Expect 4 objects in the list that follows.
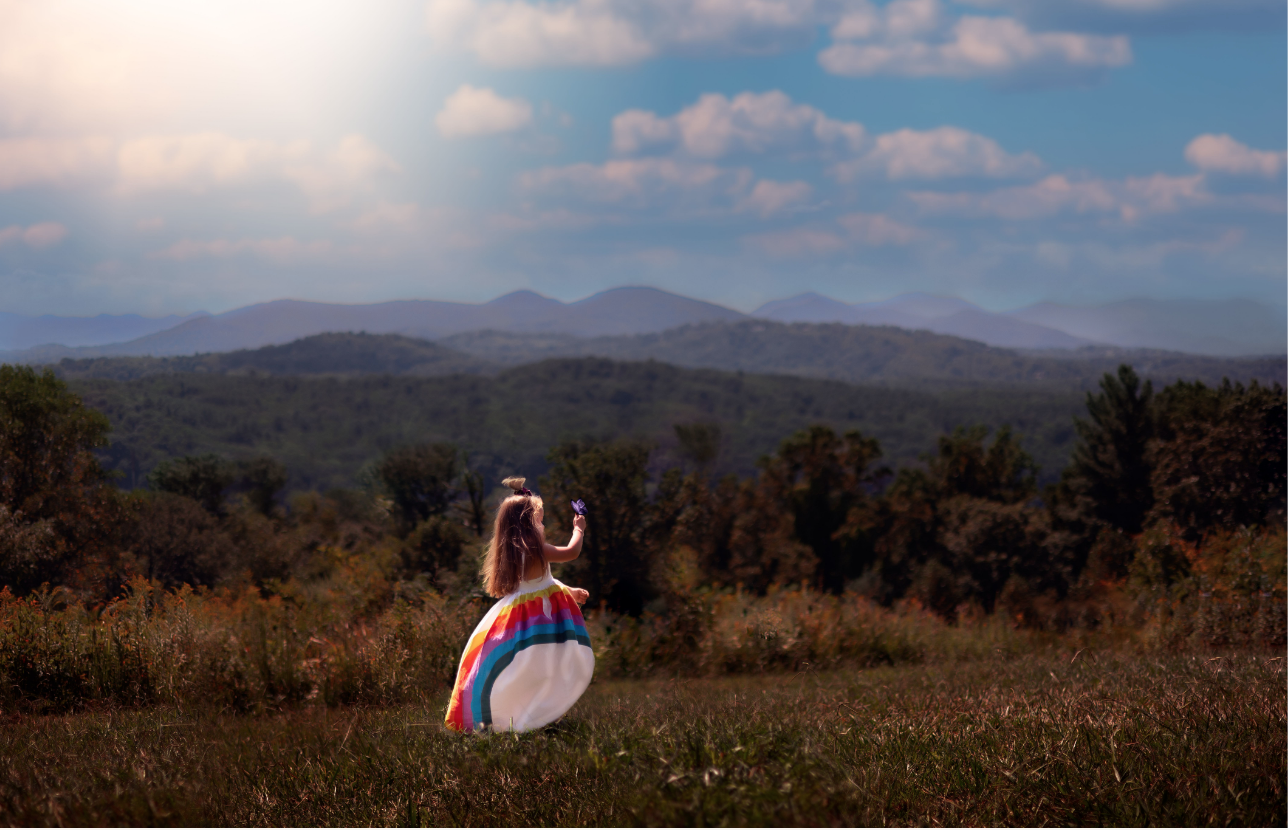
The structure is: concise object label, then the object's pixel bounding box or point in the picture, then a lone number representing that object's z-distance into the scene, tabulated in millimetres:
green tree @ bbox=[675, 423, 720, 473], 79000
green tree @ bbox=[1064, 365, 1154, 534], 42812
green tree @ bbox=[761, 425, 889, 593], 49531
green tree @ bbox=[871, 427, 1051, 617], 39531
